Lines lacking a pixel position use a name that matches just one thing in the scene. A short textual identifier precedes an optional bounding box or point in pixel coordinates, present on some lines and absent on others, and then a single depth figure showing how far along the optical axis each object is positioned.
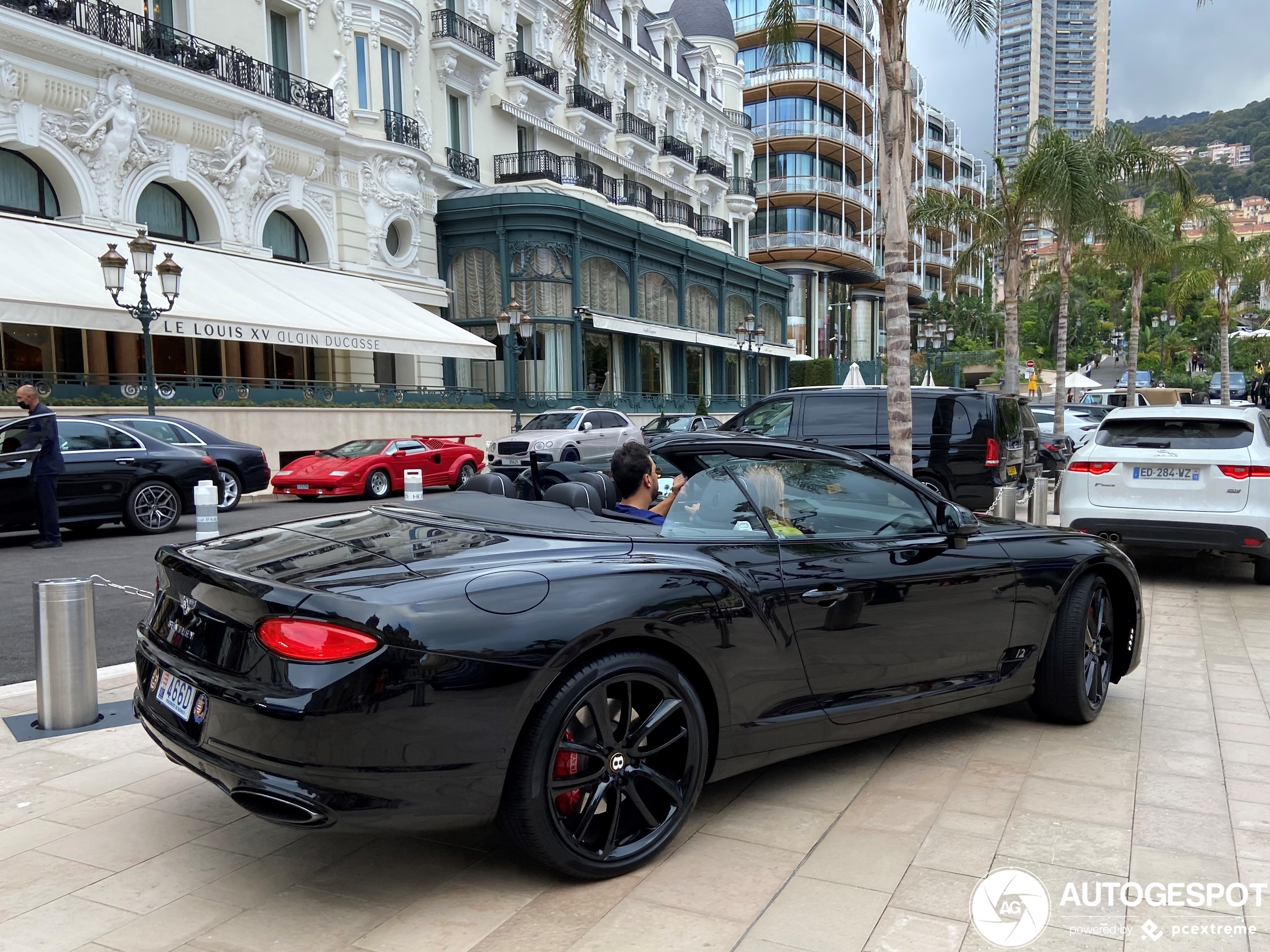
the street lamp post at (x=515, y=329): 25.80
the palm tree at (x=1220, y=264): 33.22
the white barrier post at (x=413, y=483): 9.01
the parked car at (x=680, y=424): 23.47
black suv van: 11.94
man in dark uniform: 10.64
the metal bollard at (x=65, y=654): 4.50
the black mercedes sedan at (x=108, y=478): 11.09
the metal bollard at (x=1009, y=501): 10.15
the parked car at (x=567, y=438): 21.50
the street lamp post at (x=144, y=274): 15.84
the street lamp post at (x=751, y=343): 37.72
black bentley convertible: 2.77
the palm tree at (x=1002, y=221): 22.23
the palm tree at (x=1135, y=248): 24.22
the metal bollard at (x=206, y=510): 6.99
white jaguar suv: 8.26
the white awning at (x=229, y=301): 16.56
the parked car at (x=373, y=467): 17.95
